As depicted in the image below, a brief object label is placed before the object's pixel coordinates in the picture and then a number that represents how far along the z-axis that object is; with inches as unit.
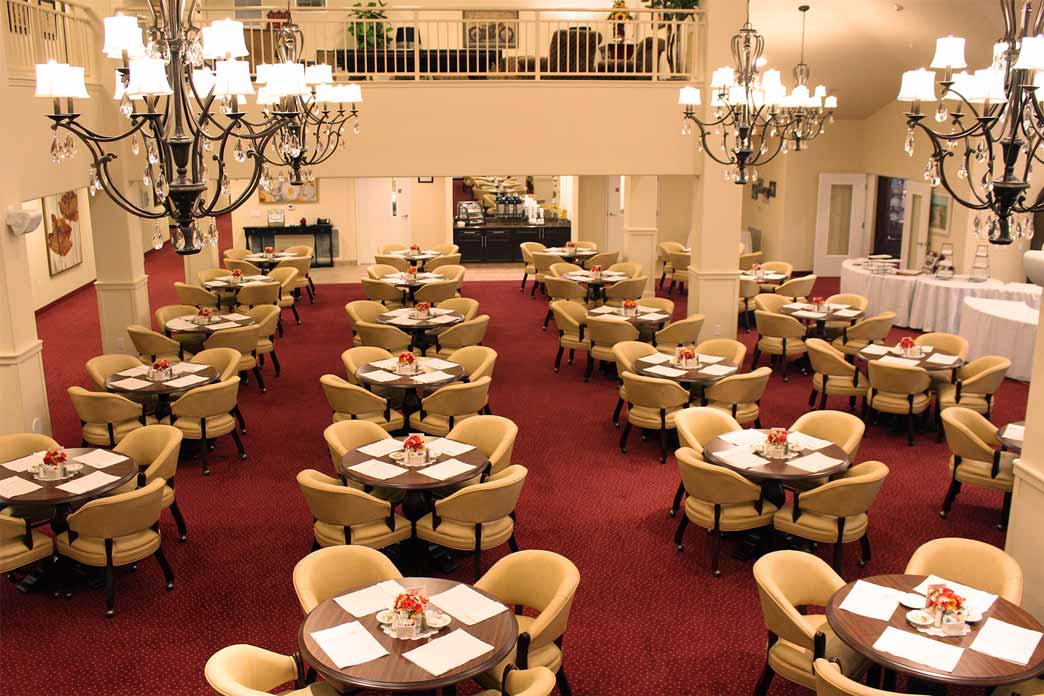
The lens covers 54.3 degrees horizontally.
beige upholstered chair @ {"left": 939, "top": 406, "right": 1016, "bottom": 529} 285.3
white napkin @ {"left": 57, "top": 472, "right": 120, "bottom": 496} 246.7
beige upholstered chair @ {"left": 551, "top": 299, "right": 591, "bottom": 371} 444.8
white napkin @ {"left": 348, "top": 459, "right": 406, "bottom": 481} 254.1
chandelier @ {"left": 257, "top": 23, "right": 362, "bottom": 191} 231.5
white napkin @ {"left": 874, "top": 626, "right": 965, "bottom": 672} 170.6
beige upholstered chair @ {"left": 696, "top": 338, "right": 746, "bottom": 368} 375.6
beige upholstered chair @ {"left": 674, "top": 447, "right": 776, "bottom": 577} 255.0
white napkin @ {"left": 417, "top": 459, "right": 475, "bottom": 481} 253.8
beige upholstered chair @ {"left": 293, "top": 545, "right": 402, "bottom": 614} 204.7
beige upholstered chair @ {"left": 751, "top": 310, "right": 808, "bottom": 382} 435.5
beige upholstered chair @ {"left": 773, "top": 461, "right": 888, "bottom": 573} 245.4
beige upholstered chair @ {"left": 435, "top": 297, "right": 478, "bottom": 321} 454.0
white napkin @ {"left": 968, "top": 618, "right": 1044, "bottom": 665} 173.2
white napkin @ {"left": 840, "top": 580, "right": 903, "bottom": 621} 187.2
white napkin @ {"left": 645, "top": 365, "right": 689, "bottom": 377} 353.4
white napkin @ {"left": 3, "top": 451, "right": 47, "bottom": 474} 259.4
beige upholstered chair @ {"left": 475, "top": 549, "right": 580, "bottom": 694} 192.4
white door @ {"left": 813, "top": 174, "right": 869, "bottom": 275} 725.3
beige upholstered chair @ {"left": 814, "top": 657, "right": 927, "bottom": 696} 159.2
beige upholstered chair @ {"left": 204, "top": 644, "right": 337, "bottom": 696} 167.0
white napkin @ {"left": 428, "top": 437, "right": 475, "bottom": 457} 269.9
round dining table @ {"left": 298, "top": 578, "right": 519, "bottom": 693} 167.2
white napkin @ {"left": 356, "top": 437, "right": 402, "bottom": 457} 269.9
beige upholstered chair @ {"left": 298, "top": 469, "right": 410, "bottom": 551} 243.1
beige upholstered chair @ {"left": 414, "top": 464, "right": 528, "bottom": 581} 242.4
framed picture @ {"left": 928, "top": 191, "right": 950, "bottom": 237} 608.3
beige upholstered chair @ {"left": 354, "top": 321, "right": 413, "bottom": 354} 413.7
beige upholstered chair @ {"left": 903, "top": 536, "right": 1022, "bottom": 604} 197.6
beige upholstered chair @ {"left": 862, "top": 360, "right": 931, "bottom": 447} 352.8
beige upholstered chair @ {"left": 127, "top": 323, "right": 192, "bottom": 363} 396.2
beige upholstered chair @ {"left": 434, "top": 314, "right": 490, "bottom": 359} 412.8
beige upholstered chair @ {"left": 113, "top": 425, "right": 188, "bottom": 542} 267.0
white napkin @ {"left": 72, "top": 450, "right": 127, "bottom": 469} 264.2
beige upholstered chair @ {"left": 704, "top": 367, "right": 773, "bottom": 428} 339.0
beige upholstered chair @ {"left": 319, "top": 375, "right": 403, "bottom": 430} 328.8
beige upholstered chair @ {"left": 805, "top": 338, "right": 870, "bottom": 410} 379.2
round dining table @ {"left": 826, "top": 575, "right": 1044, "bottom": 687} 167.0
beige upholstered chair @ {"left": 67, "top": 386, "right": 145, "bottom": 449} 318.3
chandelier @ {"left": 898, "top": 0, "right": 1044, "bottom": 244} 171.8
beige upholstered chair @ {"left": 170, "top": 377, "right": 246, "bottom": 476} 322.3
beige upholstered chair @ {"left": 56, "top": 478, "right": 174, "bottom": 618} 235.9
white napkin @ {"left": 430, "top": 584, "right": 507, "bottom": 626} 187.3
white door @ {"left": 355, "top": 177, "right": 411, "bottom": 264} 751.7
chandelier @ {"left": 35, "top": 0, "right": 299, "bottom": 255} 163.9
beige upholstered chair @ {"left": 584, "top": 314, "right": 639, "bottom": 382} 418.6
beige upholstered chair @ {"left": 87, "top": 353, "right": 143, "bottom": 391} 348.2
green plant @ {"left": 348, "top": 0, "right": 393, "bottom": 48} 438.3
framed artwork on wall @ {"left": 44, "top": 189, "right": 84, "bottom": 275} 614.5
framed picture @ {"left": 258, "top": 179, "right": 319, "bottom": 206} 738.2
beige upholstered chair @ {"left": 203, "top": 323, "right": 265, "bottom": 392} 399.9
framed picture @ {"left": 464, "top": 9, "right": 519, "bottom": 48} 629.9
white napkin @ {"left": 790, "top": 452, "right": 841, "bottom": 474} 260.1
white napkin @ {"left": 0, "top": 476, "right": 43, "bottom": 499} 242.5
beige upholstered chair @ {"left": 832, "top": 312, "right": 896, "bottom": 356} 429.4
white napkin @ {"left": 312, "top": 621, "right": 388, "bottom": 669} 173.5
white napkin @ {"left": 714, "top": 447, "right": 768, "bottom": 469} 263.1
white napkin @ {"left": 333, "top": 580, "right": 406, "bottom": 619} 190.1
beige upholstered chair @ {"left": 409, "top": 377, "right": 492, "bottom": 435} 329.1
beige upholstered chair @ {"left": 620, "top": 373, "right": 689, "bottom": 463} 336.5
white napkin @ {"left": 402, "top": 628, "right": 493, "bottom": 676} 171.5
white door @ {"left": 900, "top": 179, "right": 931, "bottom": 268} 637.9
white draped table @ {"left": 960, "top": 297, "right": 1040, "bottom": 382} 446.6
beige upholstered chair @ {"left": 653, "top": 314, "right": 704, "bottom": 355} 424.7
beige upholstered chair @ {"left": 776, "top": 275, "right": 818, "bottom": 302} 527.8
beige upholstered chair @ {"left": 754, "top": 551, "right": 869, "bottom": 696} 189.2
